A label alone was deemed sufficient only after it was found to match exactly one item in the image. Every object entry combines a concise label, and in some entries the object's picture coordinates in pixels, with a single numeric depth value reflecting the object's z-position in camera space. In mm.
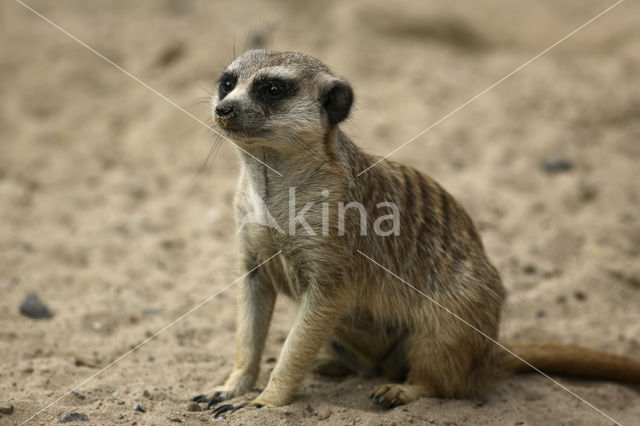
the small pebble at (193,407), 3121
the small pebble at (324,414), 3016
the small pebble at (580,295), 4524
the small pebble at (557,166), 5828
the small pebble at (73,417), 2875
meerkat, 3021
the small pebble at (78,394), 3141
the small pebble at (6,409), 2938
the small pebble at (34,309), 4074
